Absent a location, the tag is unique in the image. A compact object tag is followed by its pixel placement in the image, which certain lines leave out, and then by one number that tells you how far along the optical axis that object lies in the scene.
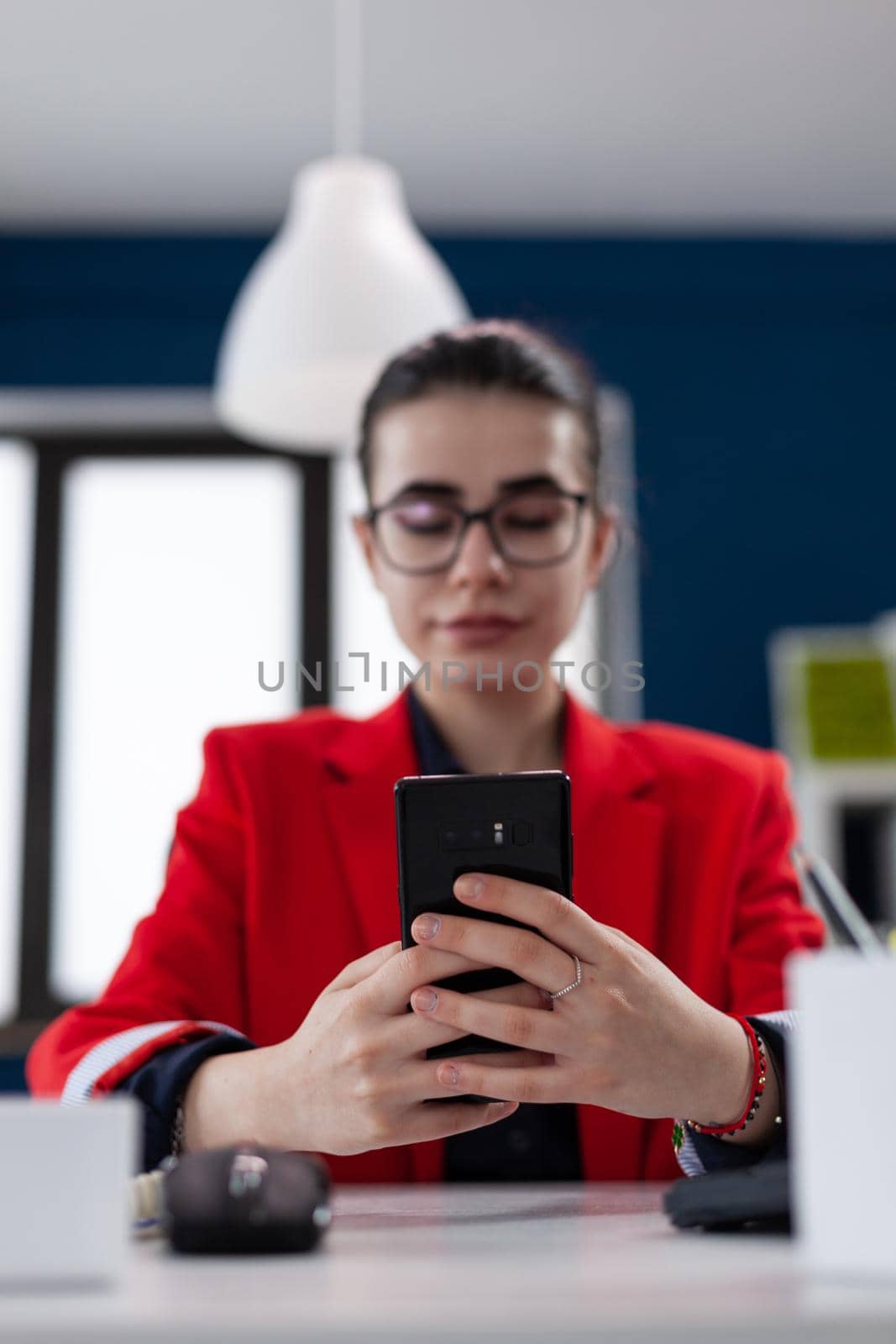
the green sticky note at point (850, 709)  2.72
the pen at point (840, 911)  0.71
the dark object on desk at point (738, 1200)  0.53
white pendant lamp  1.53
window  3.02
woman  0.64
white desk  0.36
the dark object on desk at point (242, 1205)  0.48
